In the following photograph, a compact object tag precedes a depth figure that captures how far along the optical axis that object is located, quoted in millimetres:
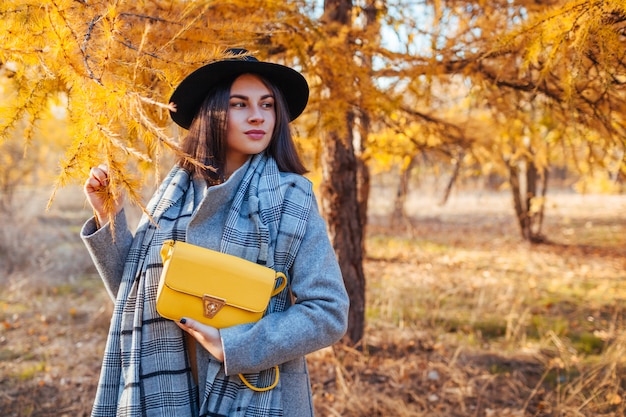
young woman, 1407
